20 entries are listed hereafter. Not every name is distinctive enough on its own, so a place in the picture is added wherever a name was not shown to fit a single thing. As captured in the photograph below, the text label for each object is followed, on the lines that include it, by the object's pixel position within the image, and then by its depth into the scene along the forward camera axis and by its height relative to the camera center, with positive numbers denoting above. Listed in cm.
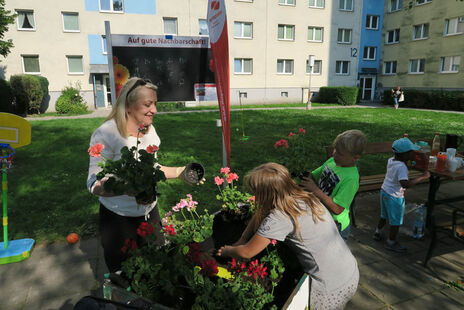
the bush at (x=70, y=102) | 1994 -15
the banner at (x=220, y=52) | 303 +48
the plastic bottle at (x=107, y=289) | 160 -97
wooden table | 386 -110
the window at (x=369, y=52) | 3134 +477
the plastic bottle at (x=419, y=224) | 401 -161
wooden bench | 438 -126
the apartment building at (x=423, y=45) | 2533 +487
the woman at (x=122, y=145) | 222 -32
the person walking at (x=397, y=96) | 2261 +30
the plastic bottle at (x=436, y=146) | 480 -70
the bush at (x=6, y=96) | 1658 +20
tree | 1491 +349
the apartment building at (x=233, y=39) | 2098 +466
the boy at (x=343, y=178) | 264 -68
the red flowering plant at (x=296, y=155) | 246 -44
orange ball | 392 -173
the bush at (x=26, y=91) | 1752 +48
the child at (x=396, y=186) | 367 -103
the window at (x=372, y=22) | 3109 +775
